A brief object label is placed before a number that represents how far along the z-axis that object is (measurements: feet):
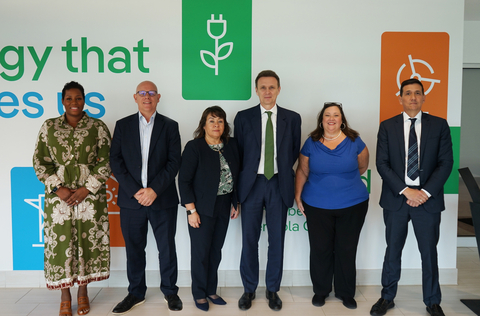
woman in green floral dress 9.07
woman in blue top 9.59
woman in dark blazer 9.23
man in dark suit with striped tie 9.15
